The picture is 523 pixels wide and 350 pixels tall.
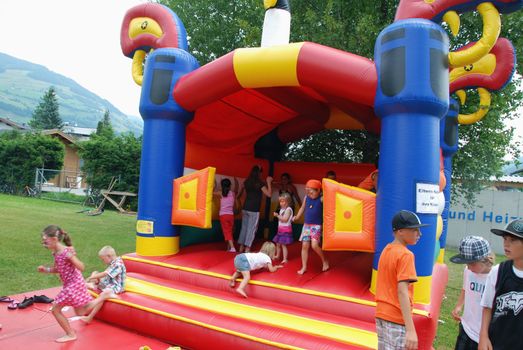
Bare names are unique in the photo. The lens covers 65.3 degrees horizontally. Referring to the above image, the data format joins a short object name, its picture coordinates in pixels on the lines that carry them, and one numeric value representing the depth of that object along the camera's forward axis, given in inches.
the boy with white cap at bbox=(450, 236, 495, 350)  98.3
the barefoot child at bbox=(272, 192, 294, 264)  178.5
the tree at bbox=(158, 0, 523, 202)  296.0
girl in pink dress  125.9
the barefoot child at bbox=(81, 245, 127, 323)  149.8
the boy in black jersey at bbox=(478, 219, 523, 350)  75.1
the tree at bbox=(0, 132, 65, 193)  734.5
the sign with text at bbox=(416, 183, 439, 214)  129.5
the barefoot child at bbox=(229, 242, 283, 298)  150.3
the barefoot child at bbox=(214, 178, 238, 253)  200.4
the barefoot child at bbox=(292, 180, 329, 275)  161.2
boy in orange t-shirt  80.4
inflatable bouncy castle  130.0
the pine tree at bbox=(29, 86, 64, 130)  1723.7
